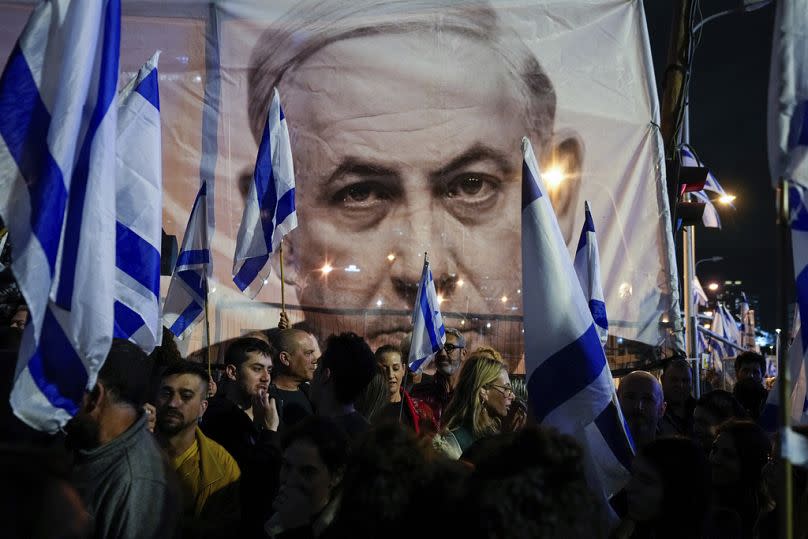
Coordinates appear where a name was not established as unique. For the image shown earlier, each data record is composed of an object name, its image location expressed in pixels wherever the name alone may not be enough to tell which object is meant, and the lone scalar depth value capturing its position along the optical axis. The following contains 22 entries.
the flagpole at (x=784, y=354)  2.34
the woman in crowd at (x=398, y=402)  5.67
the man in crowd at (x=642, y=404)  5.36
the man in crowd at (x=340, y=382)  4.58
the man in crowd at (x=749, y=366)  9.07
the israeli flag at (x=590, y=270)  6.29
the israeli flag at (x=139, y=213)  3.93
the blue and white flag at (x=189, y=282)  6.96
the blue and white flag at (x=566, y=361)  3.78
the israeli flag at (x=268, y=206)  7.07
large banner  10.17
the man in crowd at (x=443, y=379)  6.48
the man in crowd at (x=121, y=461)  2.77
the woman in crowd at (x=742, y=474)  4.22
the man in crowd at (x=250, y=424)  4.29
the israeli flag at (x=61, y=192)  2.78
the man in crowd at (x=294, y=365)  5.79
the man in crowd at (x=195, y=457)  3.79
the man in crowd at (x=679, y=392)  7.07
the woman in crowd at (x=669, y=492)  3.31
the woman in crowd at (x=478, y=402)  4.93
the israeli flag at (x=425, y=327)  7.51
